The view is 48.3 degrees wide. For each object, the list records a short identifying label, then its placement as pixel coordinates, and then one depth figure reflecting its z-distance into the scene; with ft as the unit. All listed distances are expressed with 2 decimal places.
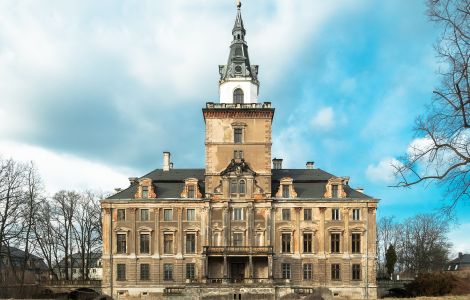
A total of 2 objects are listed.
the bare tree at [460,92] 44.93
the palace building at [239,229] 153.17
